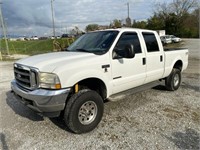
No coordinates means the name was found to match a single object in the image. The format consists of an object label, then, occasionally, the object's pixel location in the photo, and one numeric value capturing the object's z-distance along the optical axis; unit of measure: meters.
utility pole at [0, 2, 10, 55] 19.99
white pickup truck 2.46
